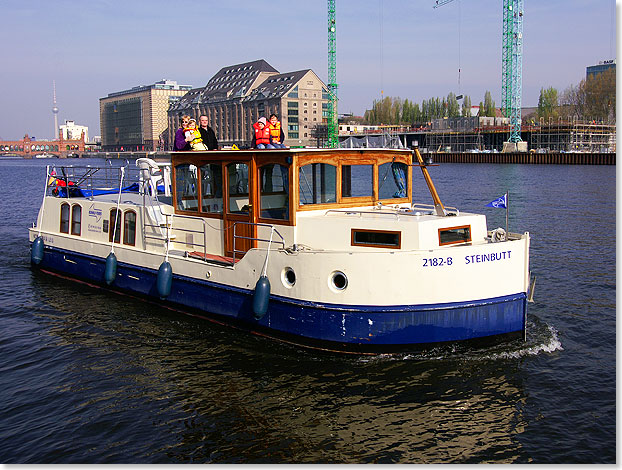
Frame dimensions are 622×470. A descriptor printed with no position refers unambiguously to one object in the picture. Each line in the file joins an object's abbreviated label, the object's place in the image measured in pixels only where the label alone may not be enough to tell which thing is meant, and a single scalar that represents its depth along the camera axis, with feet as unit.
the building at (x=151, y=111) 618.44
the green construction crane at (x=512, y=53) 381.19
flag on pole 37.52
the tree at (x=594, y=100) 385.70
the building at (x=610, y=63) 599.57
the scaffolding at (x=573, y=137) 345.51
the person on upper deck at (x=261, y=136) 40.96
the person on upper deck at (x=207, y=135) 47.19
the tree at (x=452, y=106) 489.67
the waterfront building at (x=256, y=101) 416.26
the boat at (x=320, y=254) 33.83
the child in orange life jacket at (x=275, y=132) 41.55
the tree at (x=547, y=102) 425.69
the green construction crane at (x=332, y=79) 426.92
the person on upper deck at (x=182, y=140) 45.97
